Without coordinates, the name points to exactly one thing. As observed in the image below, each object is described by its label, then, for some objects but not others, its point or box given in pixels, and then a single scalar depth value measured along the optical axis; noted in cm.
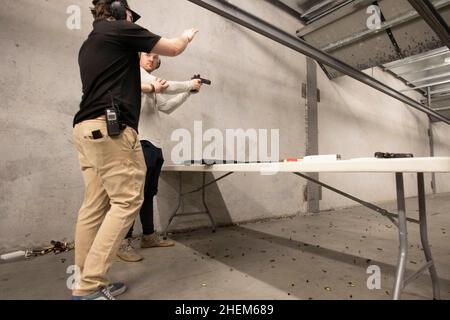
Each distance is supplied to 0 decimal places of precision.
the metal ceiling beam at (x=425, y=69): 426
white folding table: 68
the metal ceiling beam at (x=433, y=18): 198
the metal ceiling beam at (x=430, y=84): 508
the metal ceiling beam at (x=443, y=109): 592
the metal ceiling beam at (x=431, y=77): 478
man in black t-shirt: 99
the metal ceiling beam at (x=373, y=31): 260
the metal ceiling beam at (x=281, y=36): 210
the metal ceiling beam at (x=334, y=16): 271
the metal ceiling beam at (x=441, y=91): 543
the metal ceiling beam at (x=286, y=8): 320
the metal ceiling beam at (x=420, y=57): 383
